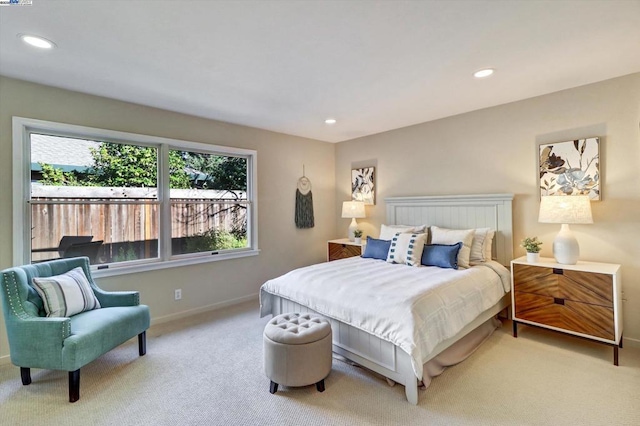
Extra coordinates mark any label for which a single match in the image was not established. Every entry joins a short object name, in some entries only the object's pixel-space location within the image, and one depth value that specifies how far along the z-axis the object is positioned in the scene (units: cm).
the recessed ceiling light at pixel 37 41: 203
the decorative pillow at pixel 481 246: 332
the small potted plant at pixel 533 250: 294
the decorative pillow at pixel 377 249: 375
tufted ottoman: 208
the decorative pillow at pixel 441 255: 315
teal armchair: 209
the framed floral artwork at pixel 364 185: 492
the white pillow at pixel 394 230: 389
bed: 207
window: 286
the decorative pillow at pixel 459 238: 321
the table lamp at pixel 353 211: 477
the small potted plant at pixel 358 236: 471
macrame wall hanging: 491
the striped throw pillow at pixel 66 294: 233
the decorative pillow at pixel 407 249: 335
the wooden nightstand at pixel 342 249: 457
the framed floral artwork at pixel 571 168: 289
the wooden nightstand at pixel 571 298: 249
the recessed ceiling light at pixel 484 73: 261
